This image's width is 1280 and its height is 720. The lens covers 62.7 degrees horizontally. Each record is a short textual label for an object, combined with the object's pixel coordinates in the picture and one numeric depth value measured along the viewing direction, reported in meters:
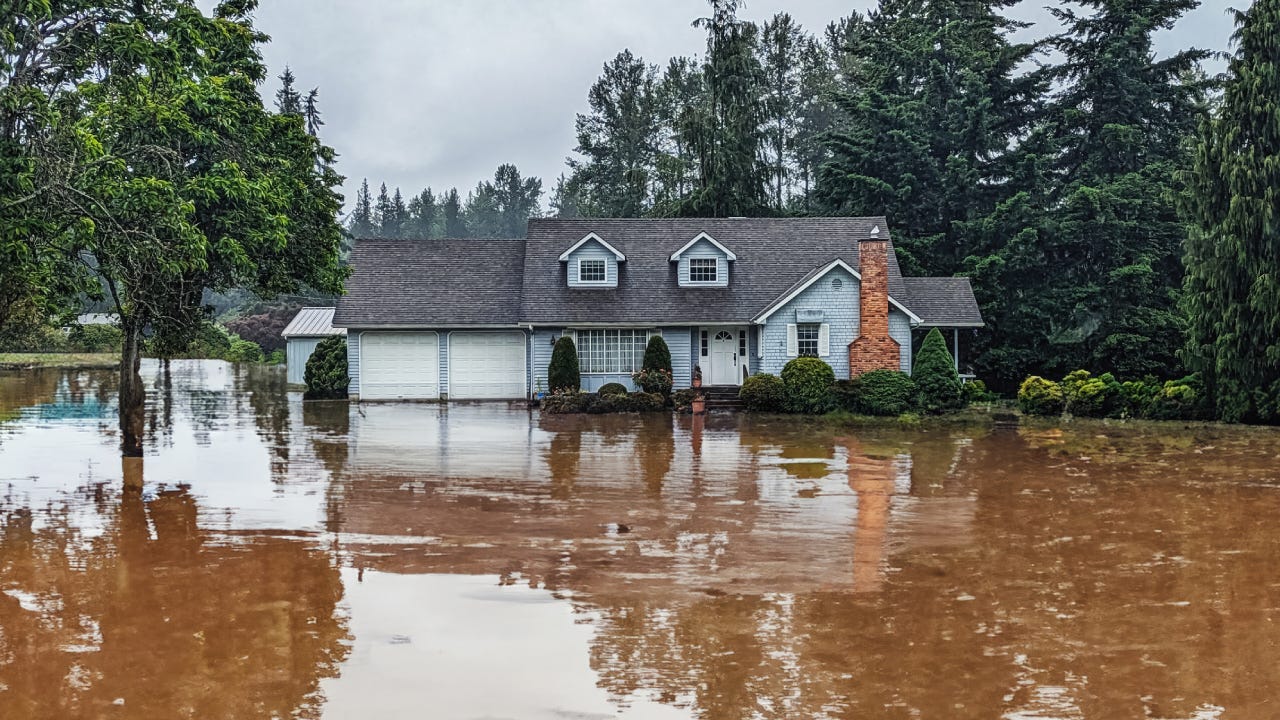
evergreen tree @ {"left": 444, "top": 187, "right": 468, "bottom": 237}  137.62
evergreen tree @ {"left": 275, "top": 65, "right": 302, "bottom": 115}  84.00
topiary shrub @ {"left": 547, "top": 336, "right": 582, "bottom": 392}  32.88
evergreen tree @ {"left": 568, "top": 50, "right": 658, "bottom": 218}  63.38
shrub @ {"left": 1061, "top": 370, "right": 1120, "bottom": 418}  29.36
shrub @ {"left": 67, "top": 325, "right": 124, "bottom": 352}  66.06
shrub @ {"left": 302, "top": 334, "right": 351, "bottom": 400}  35.88
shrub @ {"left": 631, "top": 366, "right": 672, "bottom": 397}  32.38
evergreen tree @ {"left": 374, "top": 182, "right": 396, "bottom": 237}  135.50
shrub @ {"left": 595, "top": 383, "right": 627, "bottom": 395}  32.12
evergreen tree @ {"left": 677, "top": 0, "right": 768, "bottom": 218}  47.41
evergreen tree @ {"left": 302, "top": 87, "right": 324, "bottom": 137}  84.56
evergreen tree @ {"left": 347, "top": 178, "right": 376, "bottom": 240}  137.38
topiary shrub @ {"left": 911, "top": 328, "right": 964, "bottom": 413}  30.27
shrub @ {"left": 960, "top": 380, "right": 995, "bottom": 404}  33.31
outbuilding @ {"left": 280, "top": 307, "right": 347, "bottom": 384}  43.31
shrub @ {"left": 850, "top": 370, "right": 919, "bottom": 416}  29.64
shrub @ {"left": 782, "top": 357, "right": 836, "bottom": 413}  30.03
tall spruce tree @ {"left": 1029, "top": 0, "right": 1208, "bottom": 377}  37.47
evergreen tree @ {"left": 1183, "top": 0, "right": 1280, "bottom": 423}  26.64
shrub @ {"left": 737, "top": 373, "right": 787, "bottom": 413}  30.48
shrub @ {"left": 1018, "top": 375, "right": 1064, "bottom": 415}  29.77
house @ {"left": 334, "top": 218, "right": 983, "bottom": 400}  33.25
